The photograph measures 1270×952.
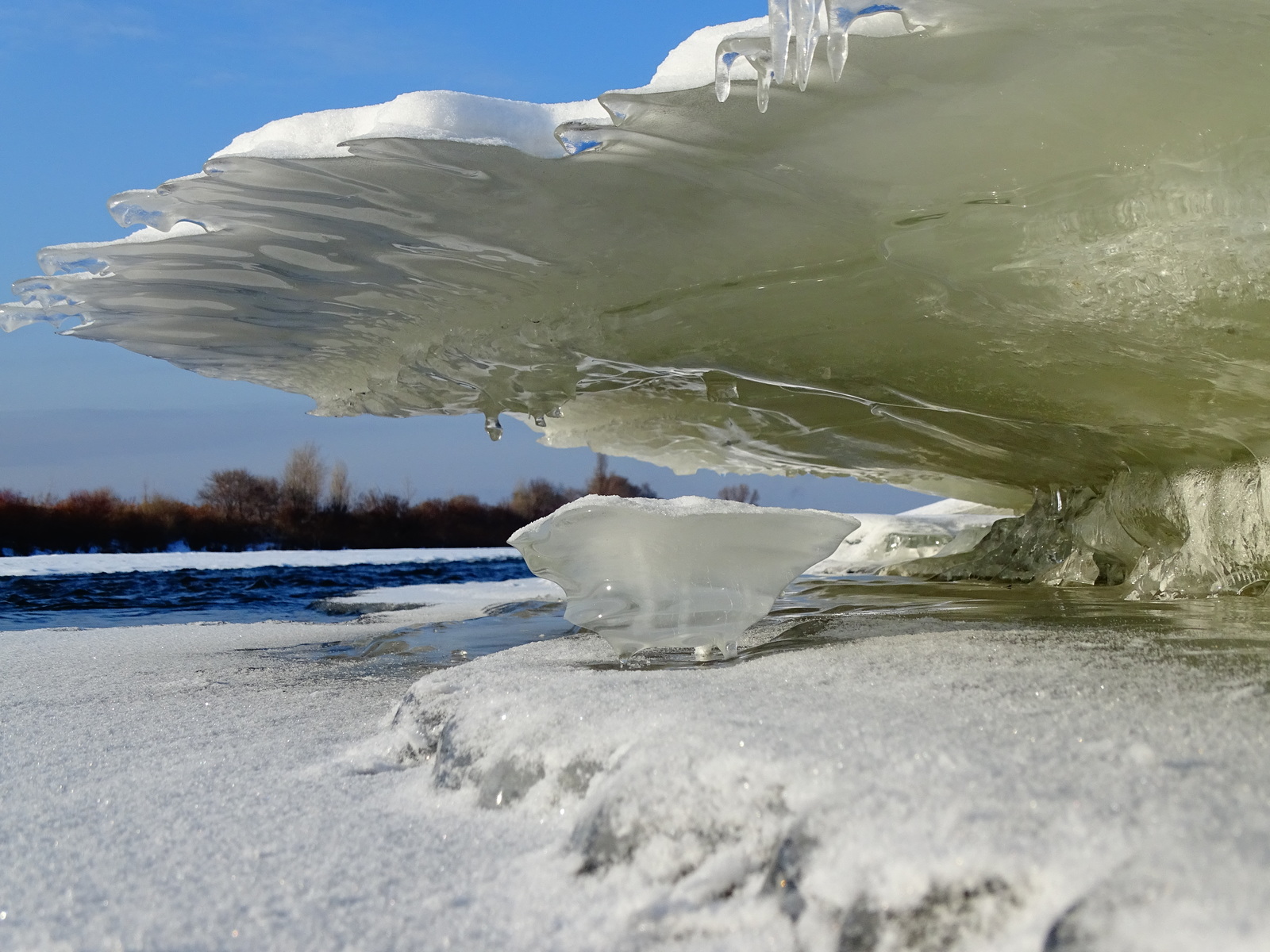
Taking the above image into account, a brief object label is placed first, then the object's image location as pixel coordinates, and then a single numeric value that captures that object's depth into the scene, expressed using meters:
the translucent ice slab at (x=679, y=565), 2.10
